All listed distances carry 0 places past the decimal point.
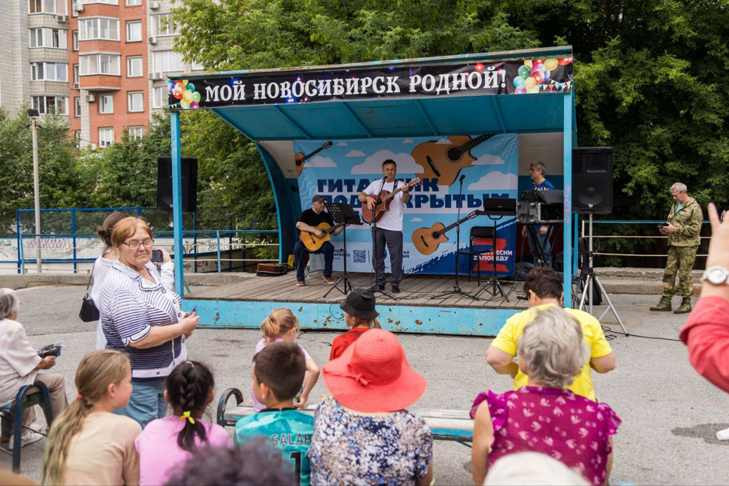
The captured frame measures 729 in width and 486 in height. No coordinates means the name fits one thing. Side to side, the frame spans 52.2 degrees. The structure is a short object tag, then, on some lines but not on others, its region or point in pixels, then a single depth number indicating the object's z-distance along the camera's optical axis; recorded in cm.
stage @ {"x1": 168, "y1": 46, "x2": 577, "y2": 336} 818
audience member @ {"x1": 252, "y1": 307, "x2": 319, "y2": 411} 443
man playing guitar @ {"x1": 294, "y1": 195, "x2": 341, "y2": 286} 1102
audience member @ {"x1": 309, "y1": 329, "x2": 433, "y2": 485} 279
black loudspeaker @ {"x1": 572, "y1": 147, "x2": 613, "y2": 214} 891
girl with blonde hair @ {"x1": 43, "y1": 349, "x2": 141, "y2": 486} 283
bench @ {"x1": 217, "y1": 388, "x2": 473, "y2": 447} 401
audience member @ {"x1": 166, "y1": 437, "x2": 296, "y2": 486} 121
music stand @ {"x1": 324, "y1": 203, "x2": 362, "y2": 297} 990
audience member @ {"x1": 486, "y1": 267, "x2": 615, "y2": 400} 355
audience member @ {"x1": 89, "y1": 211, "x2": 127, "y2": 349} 412
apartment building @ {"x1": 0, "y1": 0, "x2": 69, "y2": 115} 4694
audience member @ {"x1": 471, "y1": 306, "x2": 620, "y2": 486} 263
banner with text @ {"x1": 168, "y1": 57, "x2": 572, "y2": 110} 784
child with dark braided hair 286
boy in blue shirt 306
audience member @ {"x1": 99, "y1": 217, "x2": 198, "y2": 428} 380
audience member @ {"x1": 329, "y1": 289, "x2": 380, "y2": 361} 440
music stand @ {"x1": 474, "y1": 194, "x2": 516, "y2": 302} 915
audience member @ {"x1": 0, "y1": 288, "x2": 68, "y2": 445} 454
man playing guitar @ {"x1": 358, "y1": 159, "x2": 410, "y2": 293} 977
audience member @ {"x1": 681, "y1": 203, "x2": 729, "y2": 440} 176
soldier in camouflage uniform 996
